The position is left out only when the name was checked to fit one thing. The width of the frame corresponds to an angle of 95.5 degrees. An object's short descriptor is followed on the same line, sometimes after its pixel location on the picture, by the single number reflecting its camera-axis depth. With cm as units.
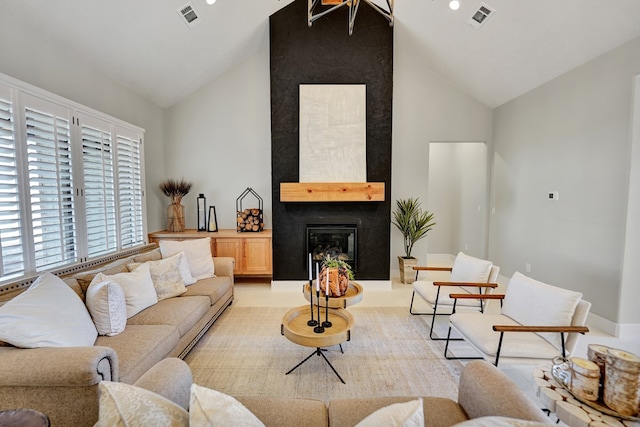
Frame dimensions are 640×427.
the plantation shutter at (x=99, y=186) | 317
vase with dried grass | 498
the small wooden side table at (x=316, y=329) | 219
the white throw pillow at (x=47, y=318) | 166
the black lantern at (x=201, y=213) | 519
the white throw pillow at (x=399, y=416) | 89
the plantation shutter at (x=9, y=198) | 229
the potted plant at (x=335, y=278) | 288
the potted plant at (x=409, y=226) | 511
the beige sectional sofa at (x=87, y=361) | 147
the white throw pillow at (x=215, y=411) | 86
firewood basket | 497
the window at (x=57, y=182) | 235
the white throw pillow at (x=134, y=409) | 85
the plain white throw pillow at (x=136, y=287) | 251
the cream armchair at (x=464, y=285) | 308
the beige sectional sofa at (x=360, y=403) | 125
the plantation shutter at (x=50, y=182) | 254
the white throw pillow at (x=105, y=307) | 215
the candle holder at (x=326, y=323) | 243
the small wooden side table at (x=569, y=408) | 122
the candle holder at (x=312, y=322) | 245
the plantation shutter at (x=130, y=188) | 380
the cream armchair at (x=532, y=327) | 205
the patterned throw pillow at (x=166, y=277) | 294
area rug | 229
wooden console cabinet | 477
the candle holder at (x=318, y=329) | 231
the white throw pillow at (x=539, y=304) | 209
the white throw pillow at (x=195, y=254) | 355
